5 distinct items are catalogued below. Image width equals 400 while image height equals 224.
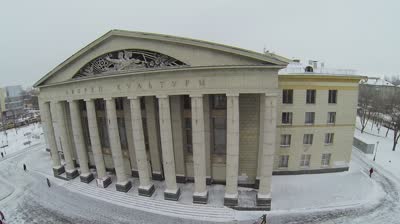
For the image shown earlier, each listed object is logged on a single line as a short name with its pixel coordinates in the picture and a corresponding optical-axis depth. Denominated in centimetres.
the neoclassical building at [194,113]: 1558
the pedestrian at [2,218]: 1661
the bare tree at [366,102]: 5051
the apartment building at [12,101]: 7540
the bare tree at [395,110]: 3209
